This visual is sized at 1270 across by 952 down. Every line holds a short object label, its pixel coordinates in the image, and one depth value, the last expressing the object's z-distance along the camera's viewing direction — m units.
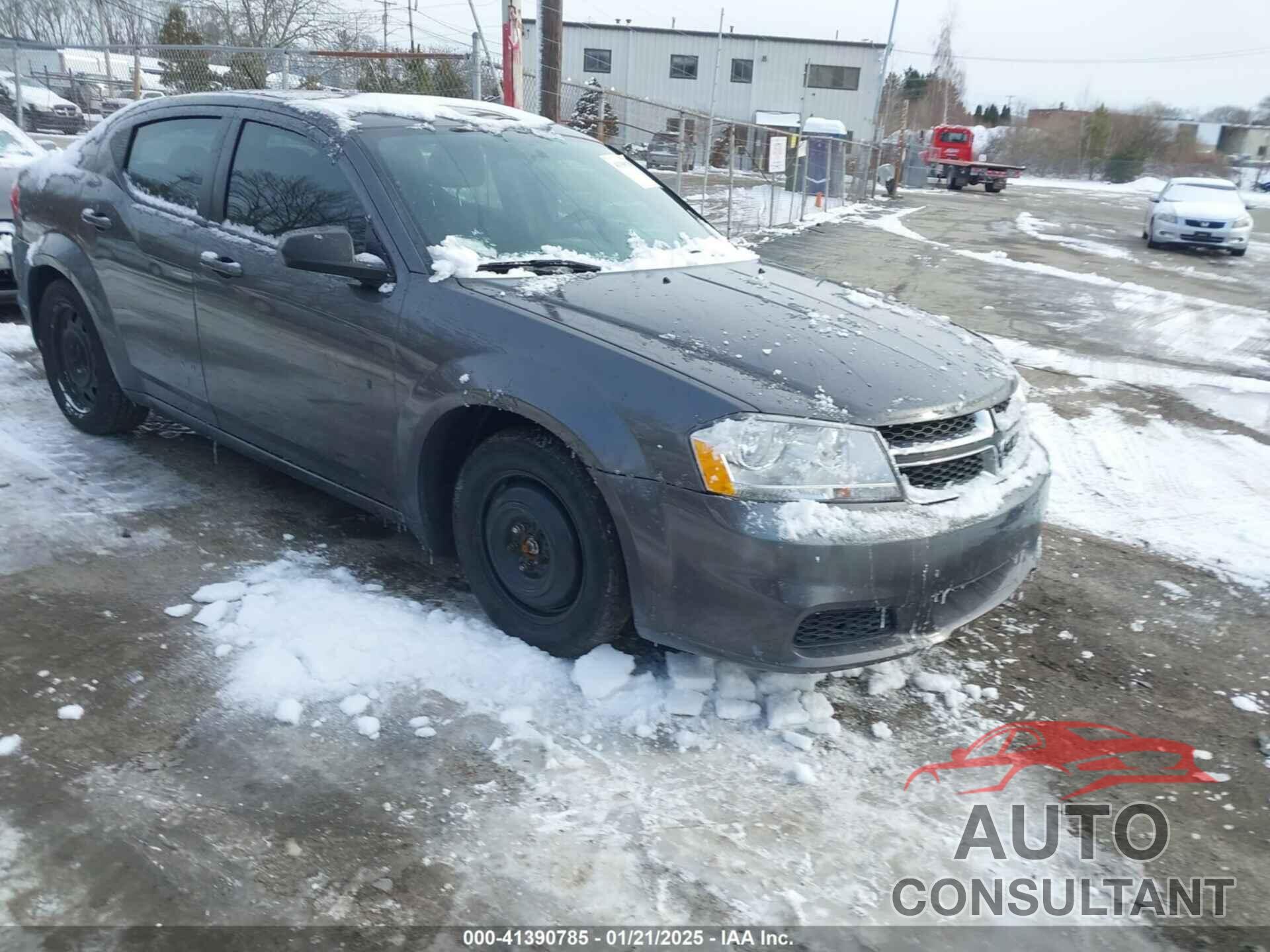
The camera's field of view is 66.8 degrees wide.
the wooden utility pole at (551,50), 11.96
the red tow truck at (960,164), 41.38
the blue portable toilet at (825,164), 22.34
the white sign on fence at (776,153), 18.47
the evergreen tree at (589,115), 13.98
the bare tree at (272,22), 29.86
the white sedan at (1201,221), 17.75
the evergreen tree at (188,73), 17.48
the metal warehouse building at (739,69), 52.88
